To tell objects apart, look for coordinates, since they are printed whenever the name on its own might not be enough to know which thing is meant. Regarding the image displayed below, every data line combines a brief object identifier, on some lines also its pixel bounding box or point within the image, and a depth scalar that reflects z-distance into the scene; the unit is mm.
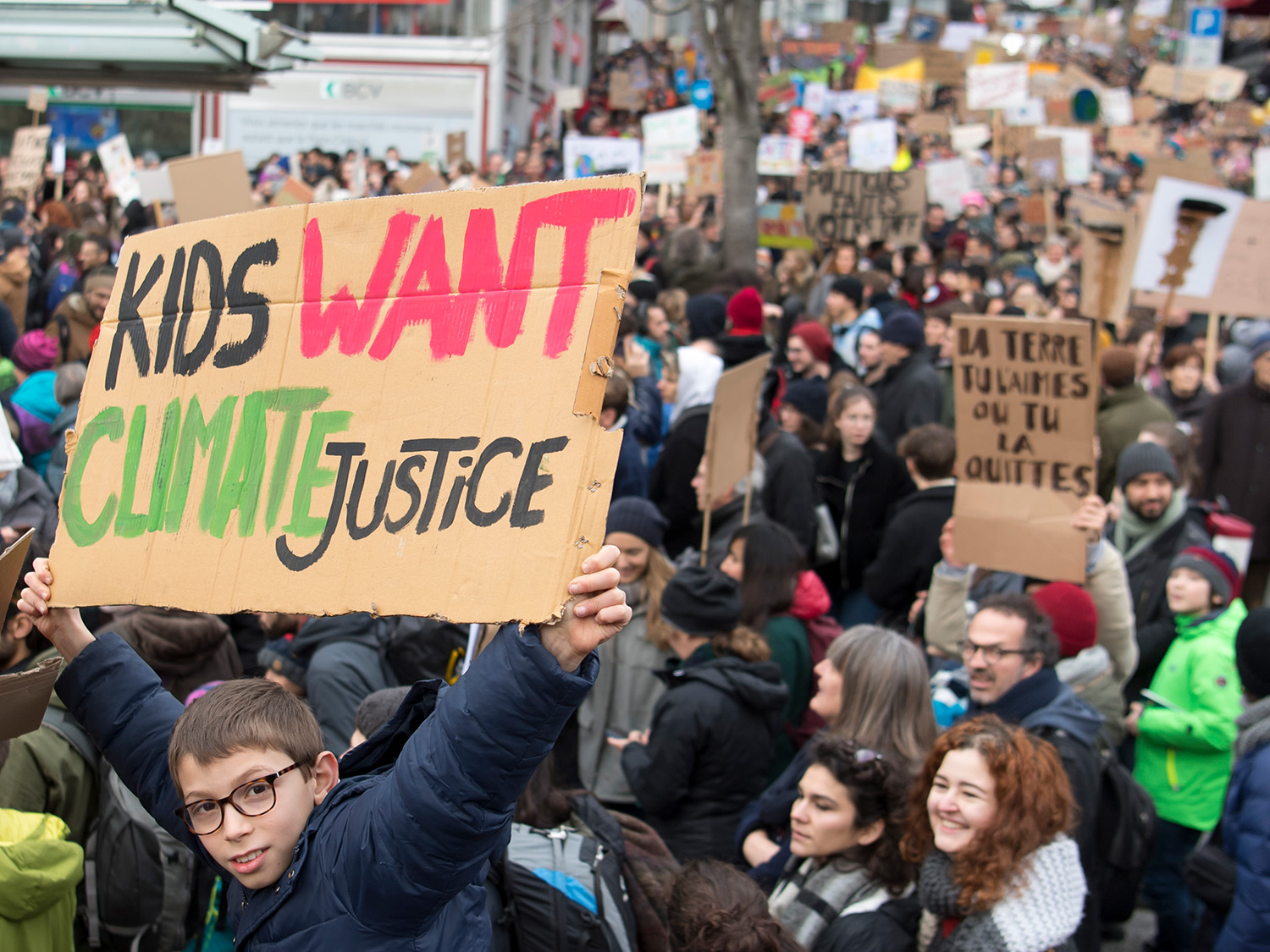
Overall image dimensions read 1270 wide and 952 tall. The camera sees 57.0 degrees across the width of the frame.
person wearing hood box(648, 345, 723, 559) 5684
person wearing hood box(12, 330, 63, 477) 5184
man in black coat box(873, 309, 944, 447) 6840
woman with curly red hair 2488
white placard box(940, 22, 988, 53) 39656
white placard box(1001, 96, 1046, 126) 18703
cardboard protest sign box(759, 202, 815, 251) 12539
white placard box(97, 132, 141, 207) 11234
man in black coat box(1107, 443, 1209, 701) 4809
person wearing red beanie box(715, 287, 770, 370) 6590
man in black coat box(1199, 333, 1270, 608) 6547
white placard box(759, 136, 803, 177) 13914
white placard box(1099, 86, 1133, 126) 26391
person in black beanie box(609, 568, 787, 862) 3414
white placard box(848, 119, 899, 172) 13695
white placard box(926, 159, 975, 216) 13364
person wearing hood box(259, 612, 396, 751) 3297
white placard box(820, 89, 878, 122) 19344
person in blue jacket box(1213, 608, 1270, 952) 2777
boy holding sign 1498
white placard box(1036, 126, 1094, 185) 17859
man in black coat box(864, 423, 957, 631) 4902
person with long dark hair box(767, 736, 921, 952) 2727
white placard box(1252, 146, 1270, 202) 12562
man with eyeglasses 3205
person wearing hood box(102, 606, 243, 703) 3186
